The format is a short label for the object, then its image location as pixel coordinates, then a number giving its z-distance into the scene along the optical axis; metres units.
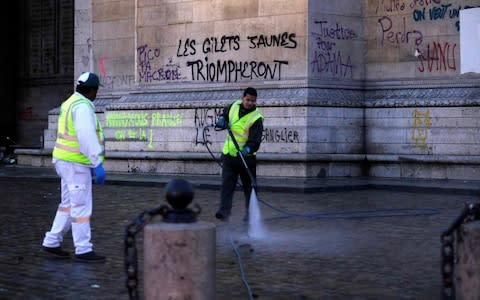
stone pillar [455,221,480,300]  5.68
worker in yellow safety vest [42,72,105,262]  8.28
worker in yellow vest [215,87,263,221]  11.29
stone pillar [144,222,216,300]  5.50
